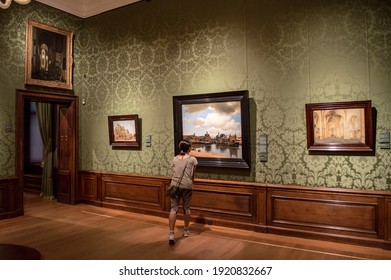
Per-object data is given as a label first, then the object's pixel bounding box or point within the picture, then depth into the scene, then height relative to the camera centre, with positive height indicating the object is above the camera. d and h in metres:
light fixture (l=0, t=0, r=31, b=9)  3.32 +1.55
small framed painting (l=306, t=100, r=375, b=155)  3.99 +0.23
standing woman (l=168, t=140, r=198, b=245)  4.17 -0.42
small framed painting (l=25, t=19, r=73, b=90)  5.89 +1.84
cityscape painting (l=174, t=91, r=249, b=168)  4.84 +0.33
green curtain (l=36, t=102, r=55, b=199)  7.51 +0.15
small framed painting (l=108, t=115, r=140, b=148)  6.04 +0.32
